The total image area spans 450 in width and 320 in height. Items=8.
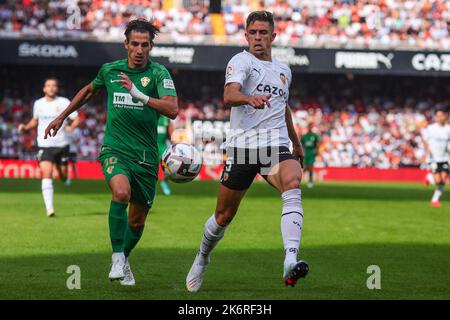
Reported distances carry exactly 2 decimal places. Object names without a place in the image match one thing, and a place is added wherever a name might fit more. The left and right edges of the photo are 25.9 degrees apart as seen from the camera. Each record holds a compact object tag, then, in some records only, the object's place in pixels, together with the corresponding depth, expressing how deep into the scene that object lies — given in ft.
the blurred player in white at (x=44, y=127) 58.08
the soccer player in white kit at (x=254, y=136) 29.14
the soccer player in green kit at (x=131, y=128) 30.17
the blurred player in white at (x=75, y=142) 126.25
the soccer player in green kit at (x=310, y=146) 116.16
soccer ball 32.01
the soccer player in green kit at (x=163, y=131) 82.36
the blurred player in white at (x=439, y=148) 79.25
